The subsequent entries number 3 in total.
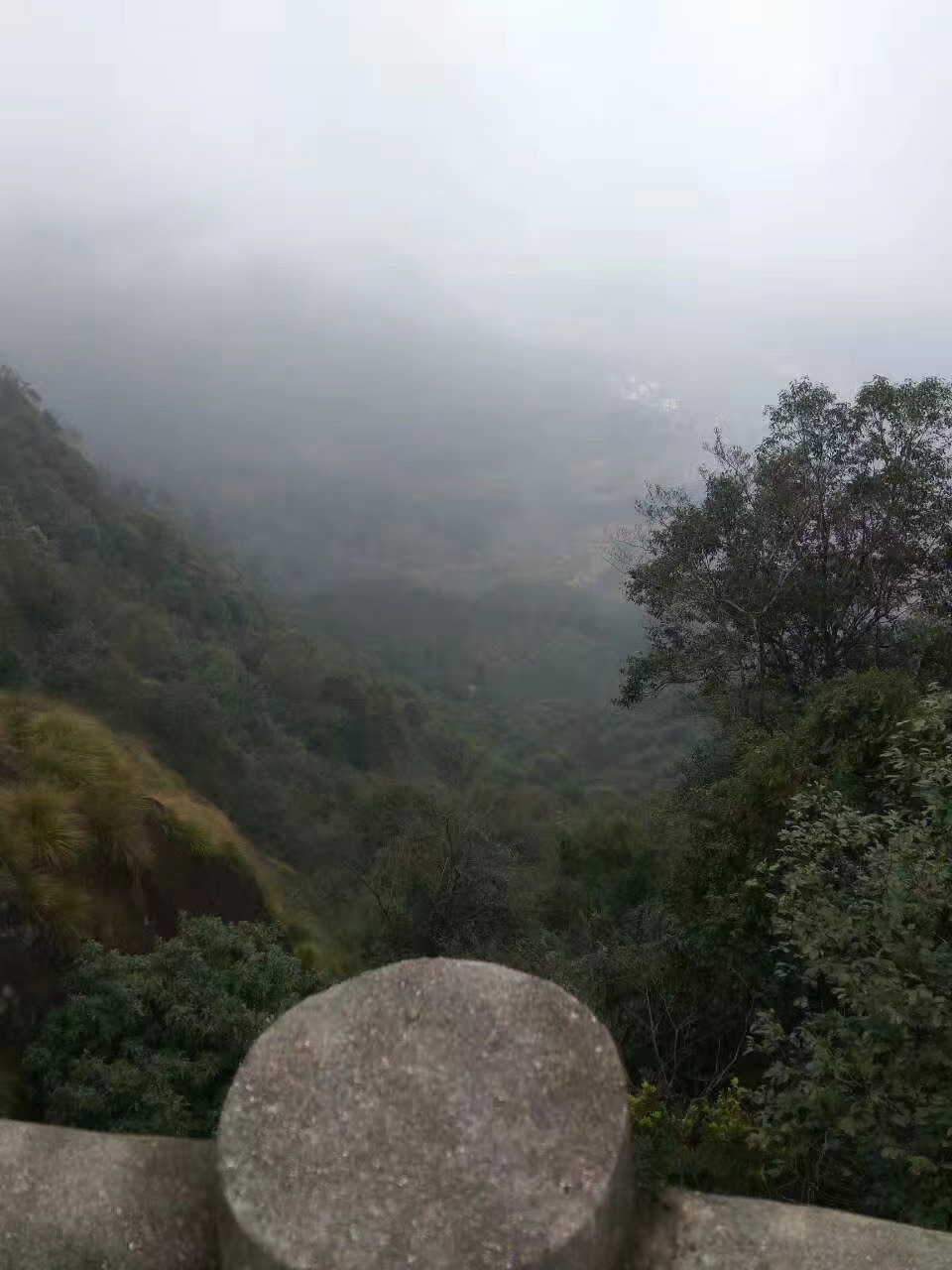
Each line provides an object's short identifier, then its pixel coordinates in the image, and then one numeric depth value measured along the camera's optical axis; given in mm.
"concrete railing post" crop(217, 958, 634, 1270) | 2324
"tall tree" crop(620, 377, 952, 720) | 10742
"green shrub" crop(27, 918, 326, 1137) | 5934
